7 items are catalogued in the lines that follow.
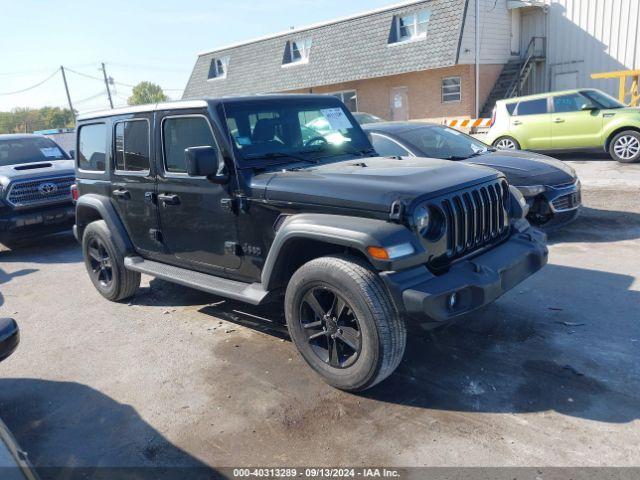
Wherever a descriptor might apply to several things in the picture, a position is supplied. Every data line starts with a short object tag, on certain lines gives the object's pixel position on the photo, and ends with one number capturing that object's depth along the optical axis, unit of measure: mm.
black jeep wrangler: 3211
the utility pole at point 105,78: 55312
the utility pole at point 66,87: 53500
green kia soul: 11320
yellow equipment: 15305
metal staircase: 21953
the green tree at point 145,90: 88312
